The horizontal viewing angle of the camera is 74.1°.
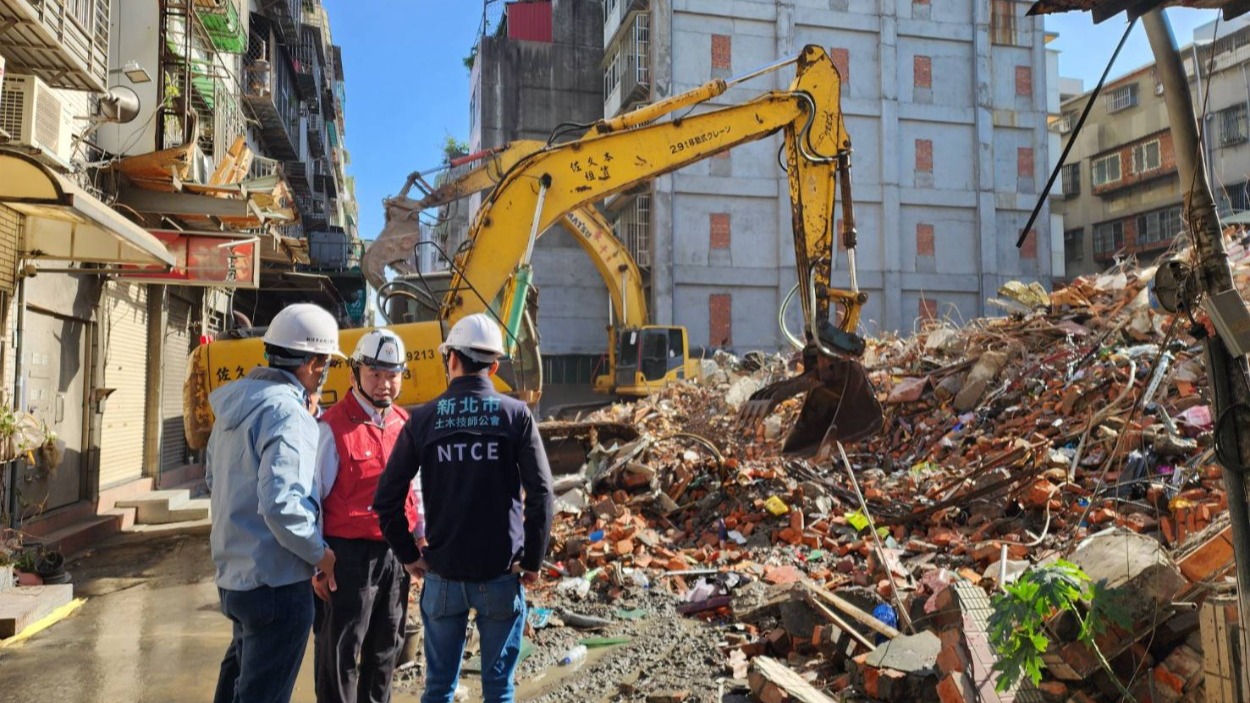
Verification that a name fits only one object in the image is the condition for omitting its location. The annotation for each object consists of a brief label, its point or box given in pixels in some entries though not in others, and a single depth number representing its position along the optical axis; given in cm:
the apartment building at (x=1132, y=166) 3006
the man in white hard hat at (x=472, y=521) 302
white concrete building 2748
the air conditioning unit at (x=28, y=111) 784
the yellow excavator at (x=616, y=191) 752
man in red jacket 338
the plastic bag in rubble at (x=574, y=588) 617
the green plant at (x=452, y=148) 3909
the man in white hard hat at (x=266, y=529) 275
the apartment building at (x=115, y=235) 794
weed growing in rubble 309
